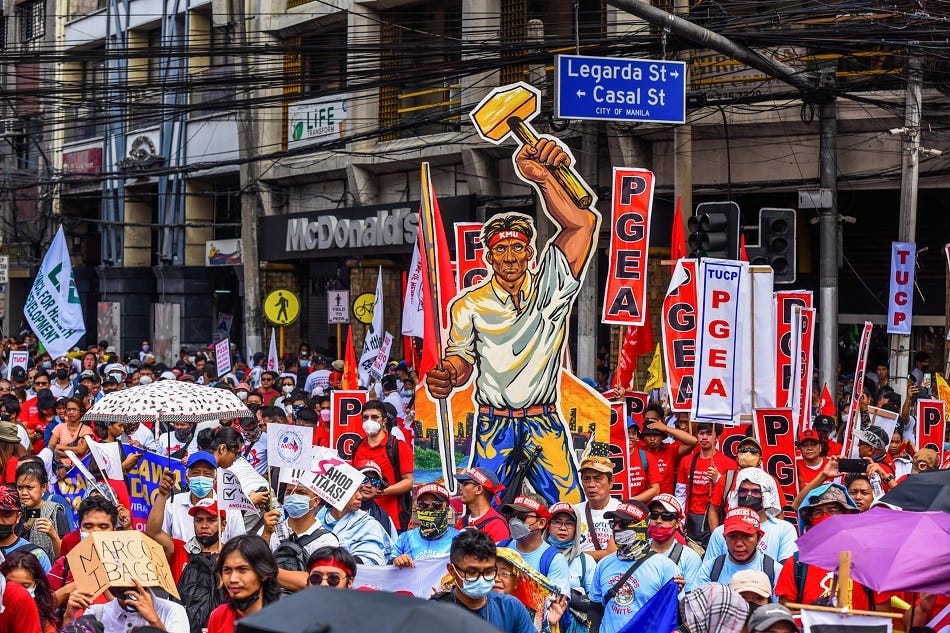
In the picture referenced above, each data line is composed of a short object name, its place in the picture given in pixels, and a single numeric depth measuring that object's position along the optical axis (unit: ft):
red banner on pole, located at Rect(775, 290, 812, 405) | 39.34
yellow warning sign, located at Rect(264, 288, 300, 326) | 74.74
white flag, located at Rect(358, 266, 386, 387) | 59.62
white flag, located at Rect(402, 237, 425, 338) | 55.01
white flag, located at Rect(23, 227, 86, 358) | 60.70
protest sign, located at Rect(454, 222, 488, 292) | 36.81
